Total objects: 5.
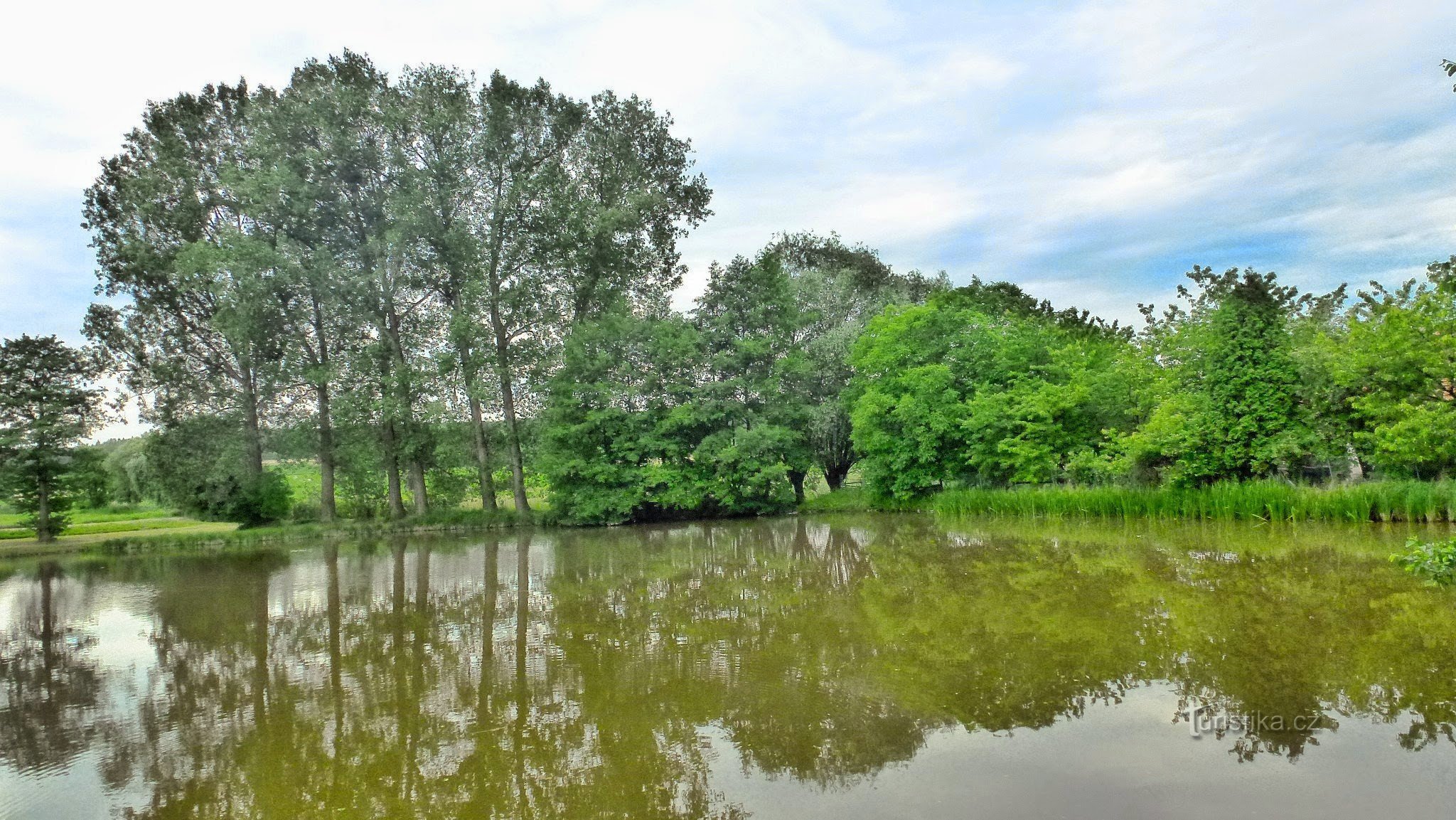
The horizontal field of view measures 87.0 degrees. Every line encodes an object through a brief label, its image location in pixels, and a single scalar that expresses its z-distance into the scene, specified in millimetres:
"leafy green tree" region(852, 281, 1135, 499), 20609
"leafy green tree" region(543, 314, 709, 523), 23906
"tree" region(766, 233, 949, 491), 25375
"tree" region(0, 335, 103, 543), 23609
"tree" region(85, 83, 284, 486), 23953
